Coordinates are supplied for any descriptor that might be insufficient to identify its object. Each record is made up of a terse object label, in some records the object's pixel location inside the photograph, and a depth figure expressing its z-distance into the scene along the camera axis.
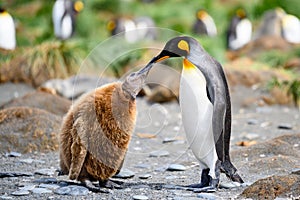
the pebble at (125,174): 8.97
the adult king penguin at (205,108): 8.06
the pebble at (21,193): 7.78
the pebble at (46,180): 8.49
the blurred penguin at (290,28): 29.23
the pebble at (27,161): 9.82
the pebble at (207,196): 7.66
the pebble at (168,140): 11.79
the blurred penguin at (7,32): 19.95
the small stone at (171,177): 8.97
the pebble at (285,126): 13.34
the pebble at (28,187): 8.07
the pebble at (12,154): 10.22
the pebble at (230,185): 8.23
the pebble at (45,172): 9.05
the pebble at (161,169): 9.42
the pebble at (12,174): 8.83
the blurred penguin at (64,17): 25.22
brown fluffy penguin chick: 7.88
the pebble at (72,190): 7.80
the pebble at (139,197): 7.59
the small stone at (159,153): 10.55
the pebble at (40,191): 7.86
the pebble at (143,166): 9.78
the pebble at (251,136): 12.27
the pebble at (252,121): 14.03
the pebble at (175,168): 9.43
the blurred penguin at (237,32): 30.42
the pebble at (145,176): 9.00
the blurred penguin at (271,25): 29.92
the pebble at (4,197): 7.60
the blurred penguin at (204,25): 32.09
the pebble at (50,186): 8.11
